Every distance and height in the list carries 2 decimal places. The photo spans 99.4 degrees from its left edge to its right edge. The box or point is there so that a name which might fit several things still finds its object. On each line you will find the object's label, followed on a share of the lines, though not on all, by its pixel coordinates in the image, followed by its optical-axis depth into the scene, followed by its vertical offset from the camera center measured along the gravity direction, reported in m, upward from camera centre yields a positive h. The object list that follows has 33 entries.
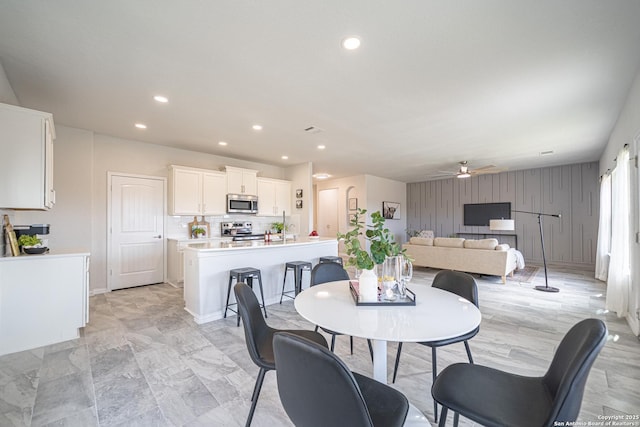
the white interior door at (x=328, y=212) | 9.17 +0.06
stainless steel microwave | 5.80 +0.24
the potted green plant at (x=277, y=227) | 6.55 -0.32
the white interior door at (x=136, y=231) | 4.70 -0.31
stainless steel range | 5.89 -0.38
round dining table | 1.22 -0.54
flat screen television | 8.18 +0.05
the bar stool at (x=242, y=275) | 3.37 -0.76
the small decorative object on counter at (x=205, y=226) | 5.65 -0.25
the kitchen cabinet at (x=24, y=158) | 2.55 +0.55
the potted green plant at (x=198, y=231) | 5.43 -0.34
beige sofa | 5.33 -0.88
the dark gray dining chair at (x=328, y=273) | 2.48 -0.56
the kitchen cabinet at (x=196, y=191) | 5.11 +0.45
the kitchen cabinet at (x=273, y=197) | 6.47 +0.43
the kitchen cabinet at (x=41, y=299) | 2.56 -0.85
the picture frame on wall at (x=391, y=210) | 9.04 +0.13
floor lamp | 4.74 -1.33
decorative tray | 1.62 -0.53
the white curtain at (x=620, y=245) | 3.36 -0.42
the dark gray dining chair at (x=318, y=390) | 0.87 -0.60
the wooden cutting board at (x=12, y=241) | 2.67 -0.26
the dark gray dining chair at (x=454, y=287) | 1.72 -0.59
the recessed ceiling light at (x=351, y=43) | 2.14 +1.38
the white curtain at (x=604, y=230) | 4.80 -0.31
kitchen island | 3.38 -0.73
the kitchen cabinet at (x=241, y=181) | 5.86 +0.74
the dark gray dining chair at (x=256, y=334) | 1.54 -0.78
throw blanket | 6.04 -1.08
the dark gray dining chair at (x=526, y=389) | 0.95 -0.81
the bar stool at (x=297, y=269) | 3.91 -0.82
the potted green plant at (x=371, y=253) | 1.66 -0.25
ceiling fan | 6.10 +1.00
